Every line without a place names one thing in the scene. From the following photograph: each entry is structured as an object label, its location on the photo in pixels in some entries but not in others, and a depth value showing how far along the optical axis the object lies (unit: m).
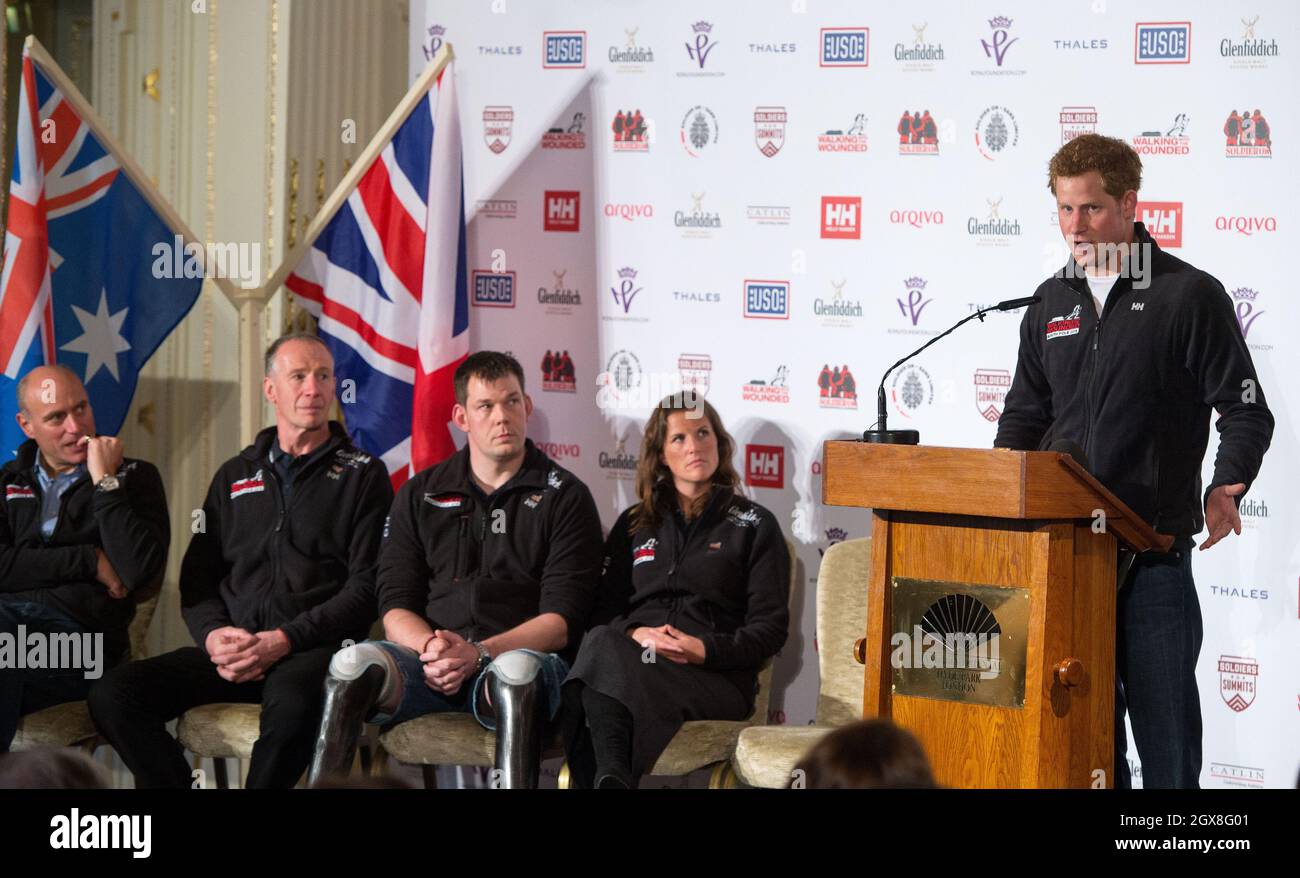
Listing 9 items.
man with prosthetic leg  8.01
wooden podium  6.07
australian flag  9.50
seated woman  7.90
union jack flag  10.17
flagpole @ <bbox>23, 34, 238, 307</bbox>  9.72
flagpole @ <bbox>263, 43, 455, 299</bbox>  10.09
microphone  6.61
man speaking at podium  6.62
